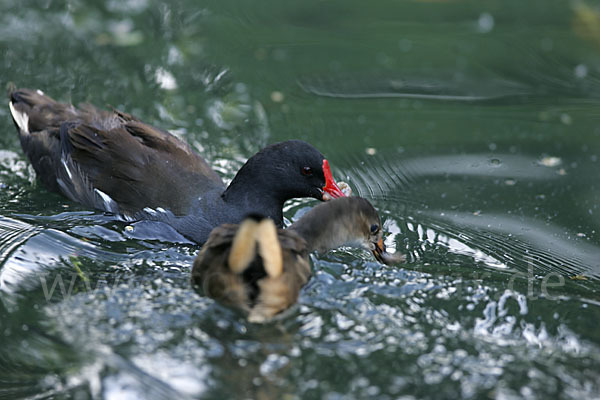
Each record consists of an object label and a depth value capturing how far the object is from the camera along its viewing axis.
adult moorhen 9.38
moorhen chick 6.95
